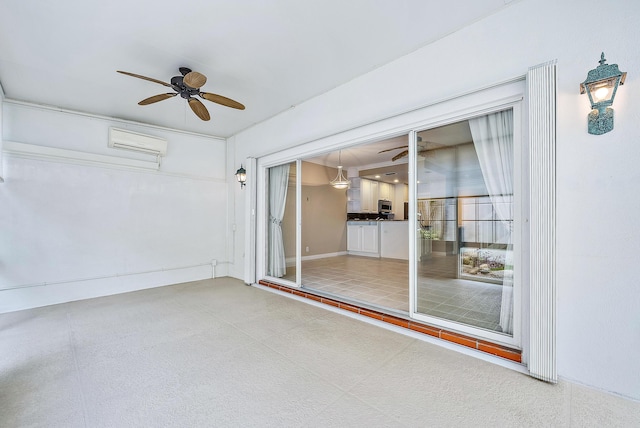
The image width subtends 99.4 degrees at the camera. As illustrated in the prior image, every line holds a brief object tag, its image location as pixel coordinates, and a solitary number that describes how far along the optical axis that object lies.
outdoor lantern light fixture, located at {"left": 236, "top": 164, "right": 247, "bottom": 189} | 5.07
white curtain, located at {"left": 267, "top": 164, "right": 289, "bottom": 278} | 4.94
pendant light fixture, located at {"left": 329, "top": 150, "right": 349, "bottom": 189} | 7.55
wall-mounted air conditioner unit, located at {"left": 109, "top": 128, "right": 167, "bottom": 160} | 4.30
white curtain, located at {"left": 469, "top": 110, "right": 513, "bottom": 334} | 2.35
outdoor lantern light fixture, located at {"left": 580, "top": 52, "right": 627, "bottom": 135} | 1.76
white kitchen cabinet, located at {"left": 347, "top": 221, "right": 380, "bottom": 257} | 7.63
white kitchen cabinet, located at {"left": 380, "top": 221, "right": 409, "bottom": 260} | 7.01
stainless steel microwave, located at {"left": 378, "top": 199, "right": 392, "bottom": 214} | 9.06
